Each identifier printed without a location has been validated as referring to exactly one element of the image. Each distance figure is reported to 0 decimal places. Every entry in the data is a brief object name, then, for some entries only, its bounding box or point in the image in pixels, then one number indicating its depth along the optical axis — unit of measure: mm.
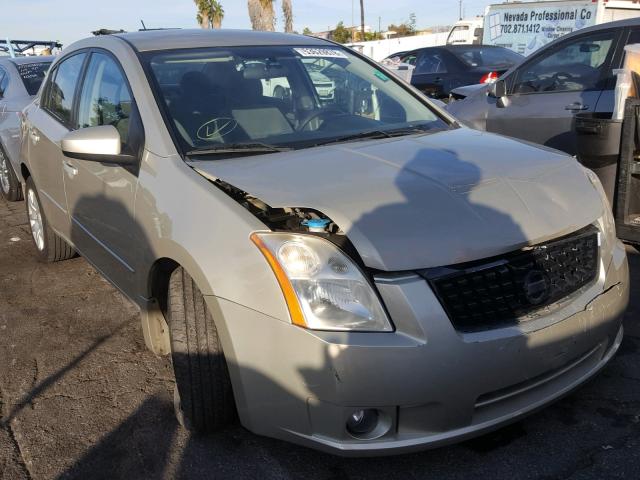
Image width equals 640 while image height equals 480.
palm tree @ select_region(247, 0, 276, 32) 15852
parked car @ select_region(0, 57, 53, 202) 6234
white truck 19953
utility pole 41250
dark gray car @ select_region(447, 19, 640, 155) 5188
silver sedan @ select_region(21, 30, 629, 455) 2090
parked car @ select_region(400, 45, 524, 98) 10867
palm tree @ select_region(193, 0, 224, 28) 30422
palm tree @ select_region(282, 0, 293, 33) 18547
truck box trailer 14797
